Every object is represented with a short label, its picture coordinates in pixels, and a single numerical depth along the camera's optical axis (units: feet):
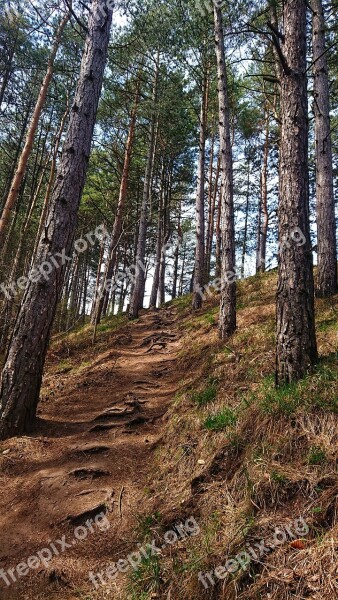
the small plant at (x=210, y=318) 31.37
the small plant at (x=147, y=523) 10.05
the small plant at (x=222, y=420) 12.39
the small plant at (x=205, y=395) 15.46
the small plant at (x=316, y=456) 9.02
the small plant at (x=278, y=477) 8.87
